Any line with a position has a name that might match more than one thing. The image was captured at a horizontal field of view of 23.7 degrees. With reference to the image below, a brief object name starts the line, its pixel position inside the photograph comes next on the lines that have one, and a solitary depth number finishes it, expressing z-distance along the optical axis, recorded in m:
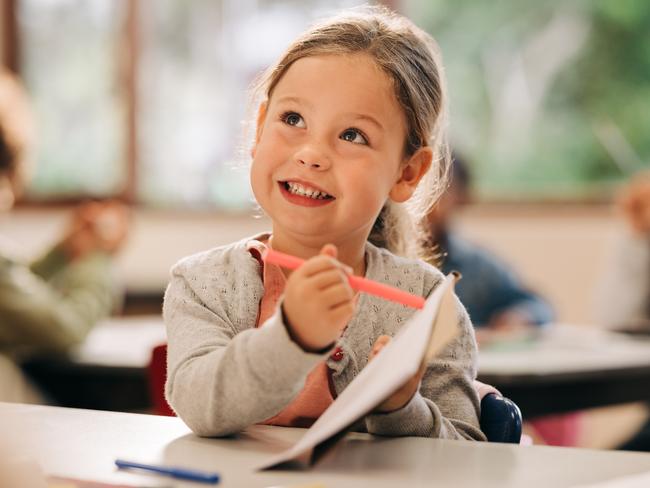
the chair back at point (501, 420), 1.27
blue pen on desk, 1.06
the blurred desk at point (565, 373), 1.88
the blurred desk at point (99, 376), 1.96
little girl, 1.17
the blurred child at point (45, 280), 2.16
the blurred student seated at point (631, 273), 3.02
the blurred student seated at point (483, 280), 2.90
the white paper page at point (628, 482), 1.08
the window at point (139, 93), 4.24
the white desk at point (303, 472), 1.09
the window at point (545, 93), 4.20
